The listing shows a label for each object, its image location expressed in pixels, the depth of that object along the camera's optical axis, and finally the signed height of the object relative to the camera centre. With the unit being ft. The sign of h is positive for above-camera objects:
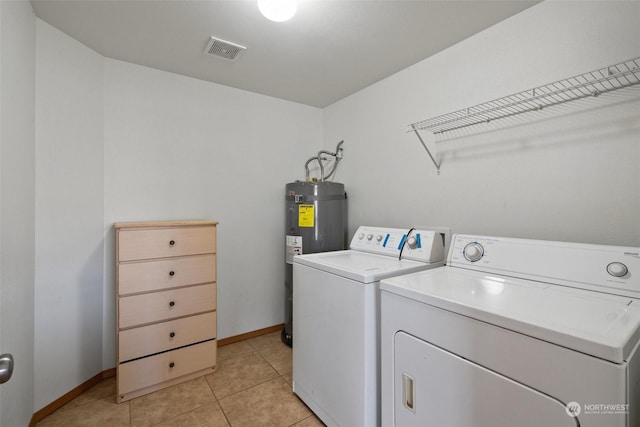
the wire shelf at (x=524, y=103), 4.04 +1.94
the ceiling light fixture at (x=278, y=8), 4.29 +3.22
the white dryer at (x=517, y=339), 2.26 -1.20
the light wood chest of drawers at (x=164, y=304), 5.66 -1.90
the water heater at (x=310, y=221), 7.85 -0.18
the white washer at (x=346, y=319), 4.17 -1.73
